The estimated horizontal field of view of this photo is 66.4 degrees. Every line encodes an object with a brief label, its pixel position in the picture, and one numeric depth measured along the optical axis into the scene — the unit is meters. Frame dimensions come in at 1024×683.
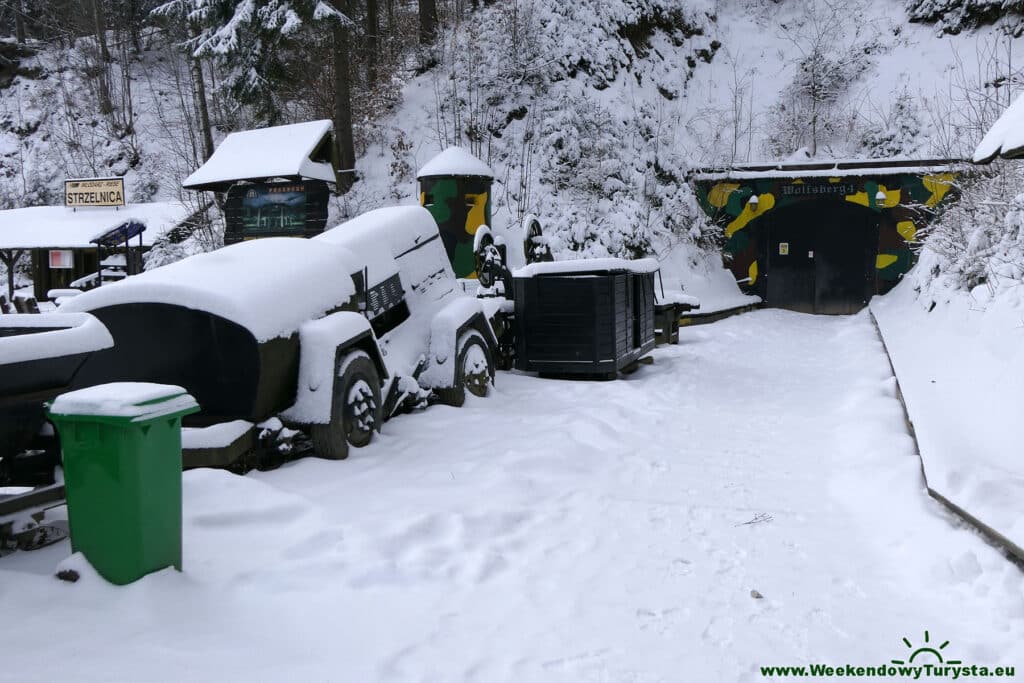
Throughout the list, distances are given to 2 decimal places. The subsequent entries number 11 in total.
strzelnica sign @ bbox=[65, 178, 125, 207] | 23.70
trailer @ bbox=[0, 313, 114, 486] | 3.64
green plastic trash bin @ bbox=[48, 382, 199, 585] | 3.18
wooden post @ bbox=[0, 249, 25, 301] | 23.47
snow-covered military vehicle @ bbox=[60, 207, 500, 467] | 4.87
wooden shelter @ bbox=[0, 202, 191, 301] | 22.09
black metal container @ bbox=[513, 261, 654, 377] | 9.15
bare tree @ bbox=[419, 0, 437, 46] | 26.08
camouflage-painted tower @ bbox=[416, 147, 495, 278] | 13.68
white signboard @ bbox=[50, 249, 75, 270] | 23.44
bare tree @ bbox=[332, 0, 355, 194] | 20.64
